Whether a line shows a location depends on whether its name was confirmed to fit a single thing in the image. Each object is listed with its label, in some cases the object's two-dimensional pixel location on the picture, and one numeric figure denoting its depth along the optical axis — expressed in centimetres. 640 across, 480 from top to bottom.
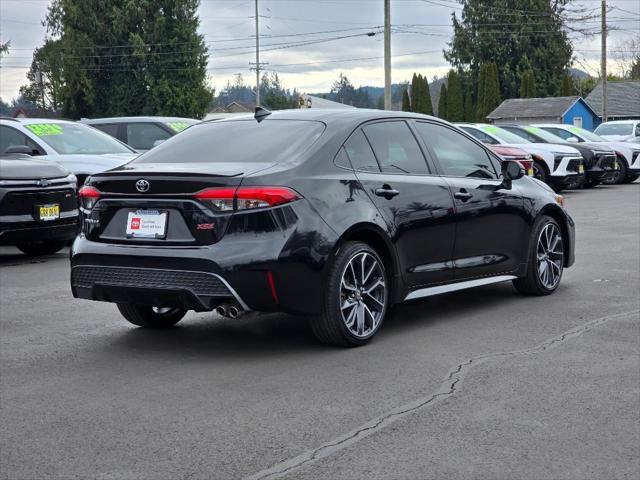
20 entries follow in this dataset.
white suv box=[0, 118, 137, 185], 1428
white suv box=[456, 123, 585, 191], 2250
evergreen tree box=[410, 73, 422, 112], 9281
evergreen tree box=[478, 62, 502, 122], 8719
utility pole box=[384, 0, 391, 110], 3880
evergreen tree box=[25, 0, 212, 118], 7200
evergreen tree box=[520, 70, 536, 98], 8650
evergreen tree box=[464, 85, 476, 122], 9231
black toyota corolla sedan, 654
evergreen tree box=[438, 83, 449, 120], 9269
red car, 2056
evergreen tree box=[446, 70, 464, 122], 9125
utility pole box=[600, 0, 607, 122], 5525
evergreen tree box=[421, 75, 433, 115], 9200
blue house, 7944
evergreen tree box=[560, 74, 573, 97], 8550
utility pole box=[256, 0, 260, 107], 7044
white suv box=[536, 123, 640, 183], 2655
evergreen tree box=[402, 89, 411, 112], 9631
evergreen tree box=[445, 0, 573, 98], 9306
